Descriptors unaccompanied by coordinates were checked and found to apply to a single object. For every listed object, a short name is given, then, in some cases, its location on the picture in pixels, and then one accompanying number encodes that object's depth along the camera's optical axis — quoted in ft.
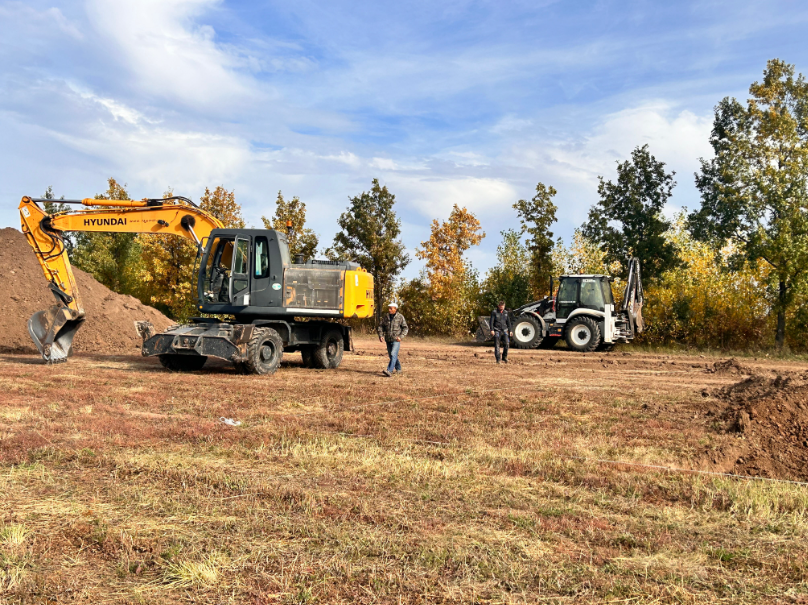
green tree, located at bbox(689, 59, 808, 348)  82.69
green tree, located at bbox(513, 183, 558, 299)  120.16
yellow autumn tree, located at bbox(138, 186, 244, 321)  112.78
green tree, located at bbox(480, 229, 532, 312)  118.83
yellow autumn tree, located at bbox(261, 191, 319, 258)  120.98
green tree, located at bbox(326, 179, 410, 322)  123.75
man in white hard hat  54.44
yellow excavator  50.93
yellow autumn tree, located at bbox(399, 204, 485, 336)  122.62
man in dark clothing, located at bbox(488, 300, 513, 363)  67.51
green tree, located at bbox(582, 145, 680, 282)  108.27
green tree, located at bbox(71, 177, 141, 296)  156.76
